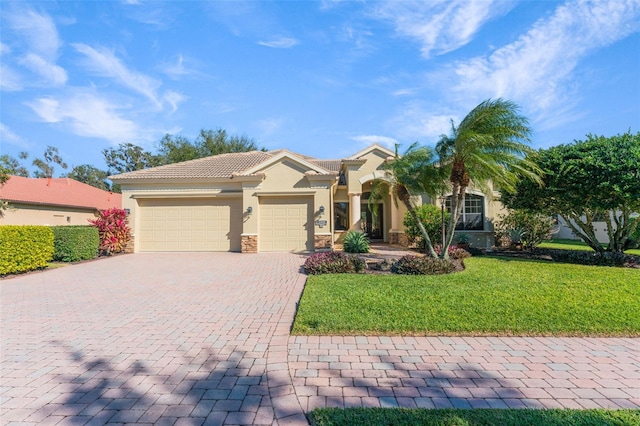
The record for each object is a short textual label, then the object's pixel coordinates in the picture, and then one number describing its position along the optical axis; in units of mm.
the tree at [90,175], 50469
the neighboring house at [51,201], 20953
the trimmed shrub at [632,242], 10993
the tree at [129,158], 45812
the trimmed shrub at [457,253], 11091
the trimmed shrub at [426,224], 14656
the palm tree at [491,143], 8484
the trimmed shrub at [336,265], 9055
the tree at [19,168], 44641
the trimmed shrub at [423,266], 8453
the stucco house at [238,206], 14805
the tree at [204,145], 36250
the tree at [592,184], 8844
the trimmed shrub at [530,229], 14031
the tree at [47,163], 47344
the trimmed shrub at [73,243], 12250
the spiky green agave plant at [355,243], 13305
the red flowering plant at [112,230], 14375
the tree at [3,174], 13178
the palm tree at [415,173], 10148
